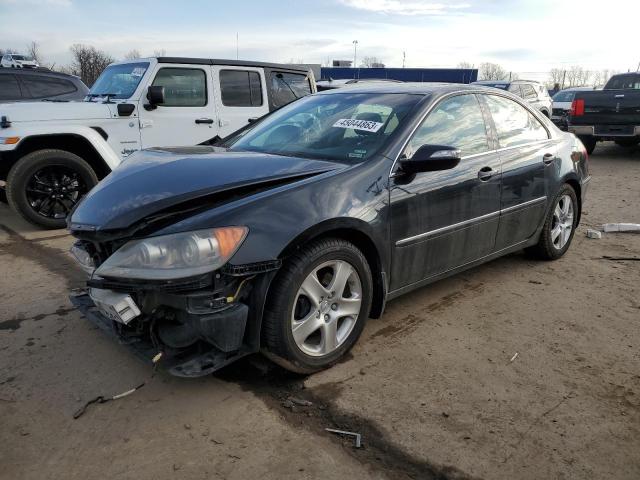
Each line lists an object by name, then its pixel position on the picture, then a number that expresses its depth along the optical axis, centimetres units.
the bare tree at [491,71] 6153
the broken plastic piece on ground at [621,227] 589
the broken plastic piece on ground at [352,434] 238
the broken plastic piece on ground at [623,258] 497
